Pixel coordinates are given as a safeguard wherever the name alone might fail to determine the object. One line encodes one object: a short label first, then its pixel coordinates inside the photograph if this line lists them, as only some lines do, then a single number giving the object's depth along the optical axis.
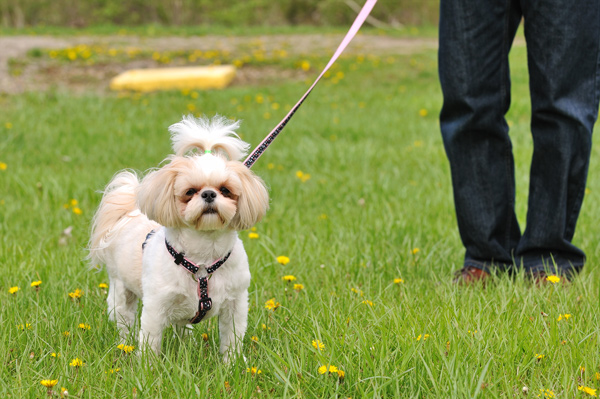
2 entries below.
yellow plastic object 9.85
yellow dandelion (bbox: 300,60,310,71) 11.97
